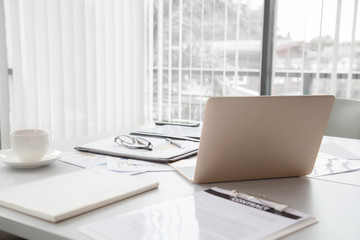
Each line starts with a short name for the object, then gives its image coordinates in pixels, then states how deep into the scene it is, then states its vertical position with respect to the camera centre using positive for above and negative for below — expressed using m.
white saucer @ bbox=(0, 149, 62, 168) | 0.96 -0.26
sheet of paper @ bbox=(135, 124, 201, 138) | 1.38 -0.26
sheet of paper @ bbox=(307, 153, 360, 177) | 0.98 -0.28
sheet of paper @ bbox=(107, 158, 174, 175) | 0.96 -0.27
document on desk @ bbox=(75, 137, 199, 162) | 1.06 -0.26
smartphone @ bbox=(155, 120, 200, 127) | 1.56 -0.26
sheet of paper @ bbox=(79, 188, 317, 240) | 0.58 -0.26
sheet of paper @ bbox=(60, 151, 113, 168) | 1.01 -0.27
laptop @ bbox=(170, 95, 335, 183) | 0.81 -0.17
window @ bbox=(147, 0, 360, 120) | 2.78 +0.10
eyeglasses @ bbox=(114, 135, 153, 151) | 1.15 -0.26
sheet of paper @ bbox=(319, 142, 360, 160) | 1.17 -0.28
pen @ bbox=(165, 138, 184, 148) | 1.19 -0.26
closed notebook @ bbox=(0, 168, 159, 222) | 0.67 -0.26
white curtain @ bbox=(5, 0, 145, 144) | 2.36 -0.03
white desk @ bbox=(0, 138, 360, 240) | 0.61 -0.27
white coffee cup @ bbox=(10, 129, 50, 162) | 0.96 -0.22
